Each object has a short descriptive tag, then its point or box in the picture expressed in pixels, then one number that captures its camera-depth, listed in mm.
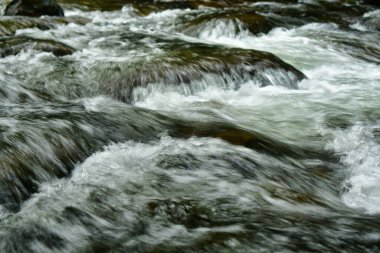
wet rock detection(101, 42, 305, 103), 7117
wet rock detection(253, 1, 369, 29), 13359
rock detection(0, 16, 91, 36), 10254
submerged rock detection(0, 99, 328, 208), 3902
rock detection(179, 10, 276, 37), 11664
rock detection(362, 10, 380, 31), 13659
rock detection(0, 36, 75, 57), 8359
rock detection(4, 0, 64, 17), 12398
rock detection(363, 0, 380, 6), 18450
